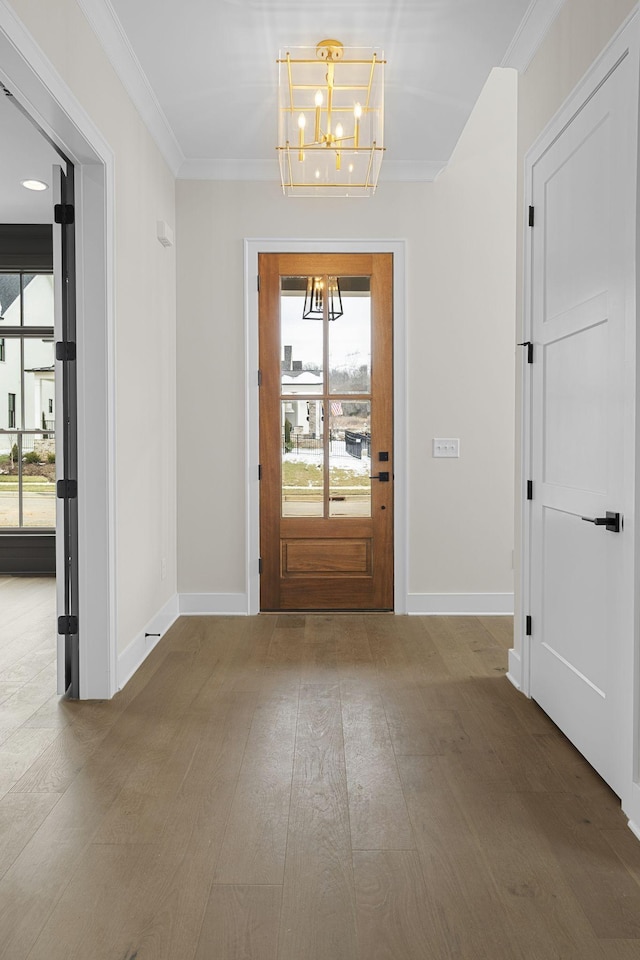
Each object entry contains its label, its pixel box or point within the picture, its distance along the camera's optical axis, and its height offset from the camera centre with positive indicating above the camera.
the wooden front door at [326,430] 4.81 +0.13
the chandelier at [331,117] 3.30 +1.53
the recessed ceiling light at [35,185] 4.97 +1.77
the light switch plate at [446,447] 4.82 +0.02
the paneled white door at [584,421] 2.30 +0.10
